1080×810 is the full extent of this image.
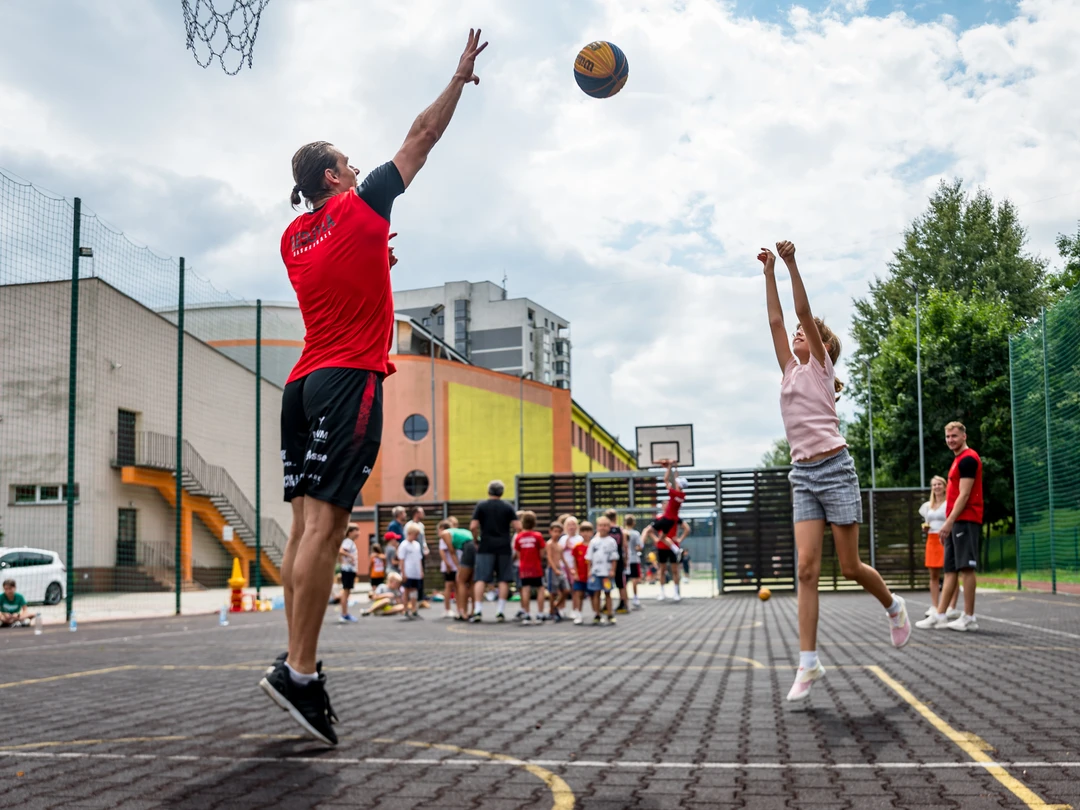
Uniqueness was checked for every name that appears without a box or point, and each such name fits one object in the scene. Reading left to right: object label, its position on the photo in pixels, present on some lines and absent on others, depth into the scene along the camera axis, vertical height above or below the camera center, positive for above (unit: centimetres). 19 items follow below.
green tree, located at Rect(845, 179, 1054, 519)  4240 +727
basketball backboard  3362 +191
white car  2081 -128
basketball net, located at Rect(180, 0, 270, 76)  532 +243
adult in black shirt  1610 -46
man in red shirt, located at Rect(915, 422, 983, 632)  957 -21
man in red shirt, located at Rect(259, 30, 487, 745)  379 +48
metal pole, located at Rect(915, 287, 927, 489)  3729 +535
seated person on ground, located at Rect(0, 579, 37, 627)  1579 -148
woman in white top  1132 -28
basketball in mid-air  671 +274
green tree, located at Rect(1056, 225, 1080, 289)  4275 +1000
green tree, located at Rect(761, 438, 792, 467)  9682 +462
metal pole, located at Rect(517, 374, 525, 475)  5615 +471
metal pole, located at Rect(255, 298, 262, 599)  2183 +182
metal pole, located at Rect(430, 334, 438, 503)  4939 +234
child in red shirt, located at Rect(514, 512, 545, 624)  1645 -81
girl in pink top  541 +22
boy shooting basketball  2064 -47
